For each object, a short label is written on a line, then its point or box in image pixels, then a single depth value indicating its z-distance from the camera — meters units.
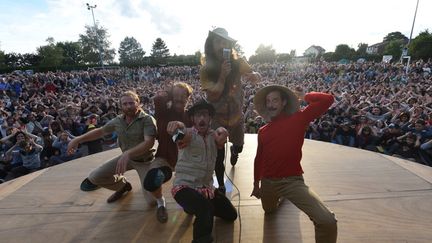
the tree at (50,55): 48.77
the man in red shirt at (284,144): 2.49
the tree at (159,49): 77.06
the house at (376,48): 68.19
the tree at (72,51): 61.23
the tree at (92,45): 62.38
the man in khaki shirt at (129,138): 2.78
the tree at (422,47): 32.16
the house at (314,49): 85.79
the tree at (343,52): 42.50
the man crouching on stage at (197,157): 2.33
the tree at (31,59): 50.03
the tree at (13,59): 48.91
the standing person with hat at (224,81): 2.71
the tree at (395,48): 44.12
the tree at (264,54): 48.38
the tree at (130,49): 83.31
